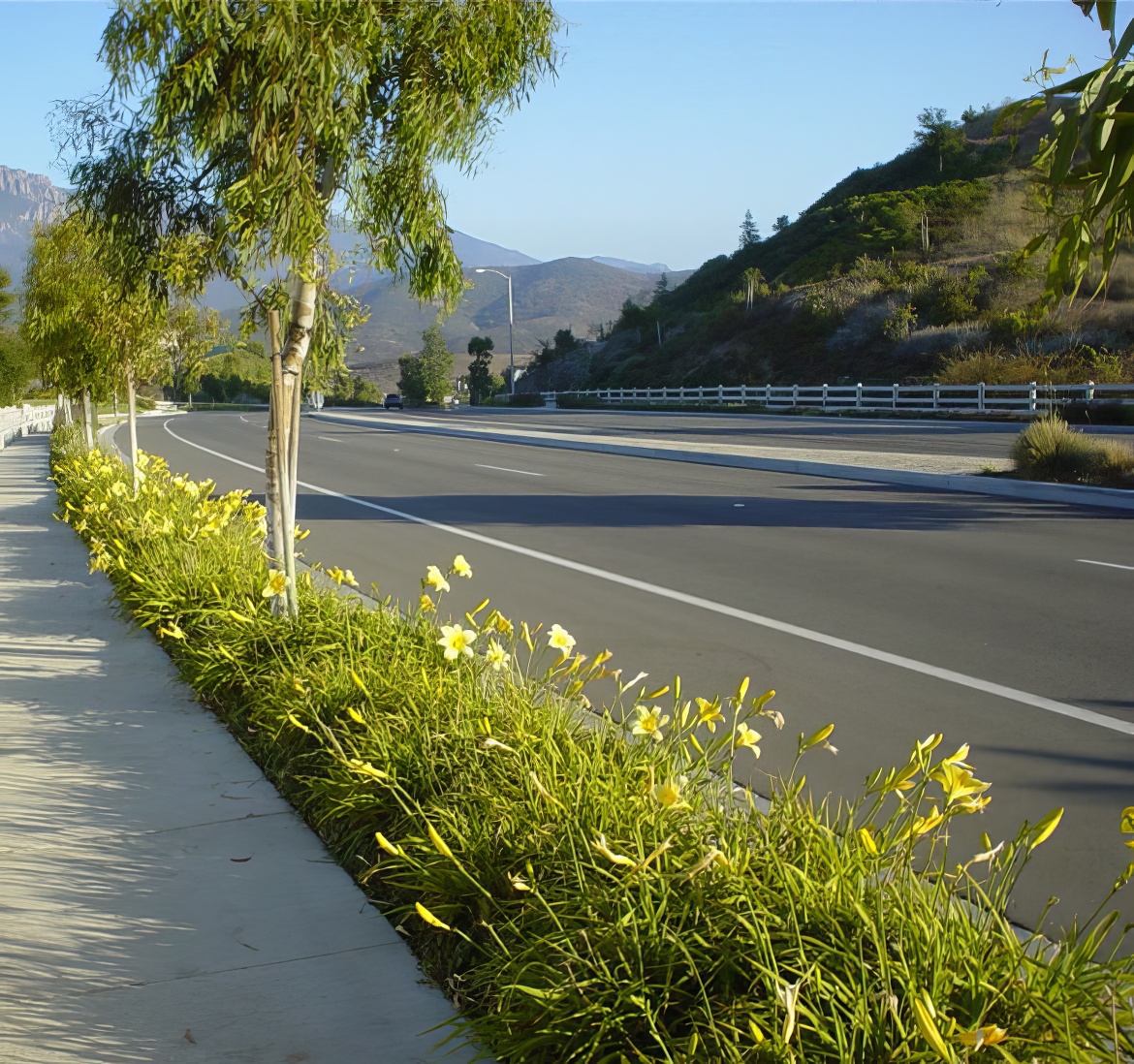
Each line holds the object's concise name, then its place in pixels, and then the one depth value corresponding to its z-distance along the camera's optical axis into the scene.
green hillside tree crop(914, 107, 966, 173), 76.44
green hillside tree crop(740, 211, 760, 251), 88.75
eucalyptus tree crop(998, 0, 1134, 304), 1.90
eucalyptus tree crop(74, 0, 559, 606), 5.80
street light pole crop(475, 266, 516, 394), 64.70
